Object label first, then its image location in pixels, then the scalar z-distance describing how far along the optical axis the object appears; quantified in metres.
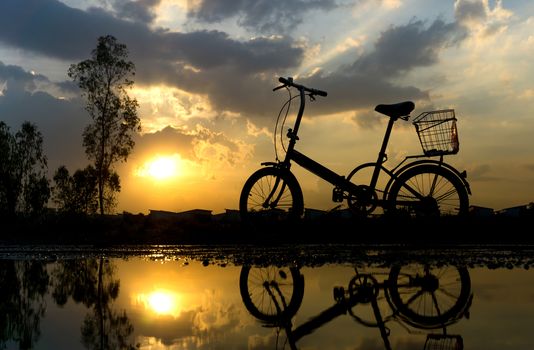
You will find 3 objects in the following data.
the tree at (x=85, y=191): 37.62
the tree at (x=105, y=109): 37.69
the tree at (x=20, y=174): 41.03
